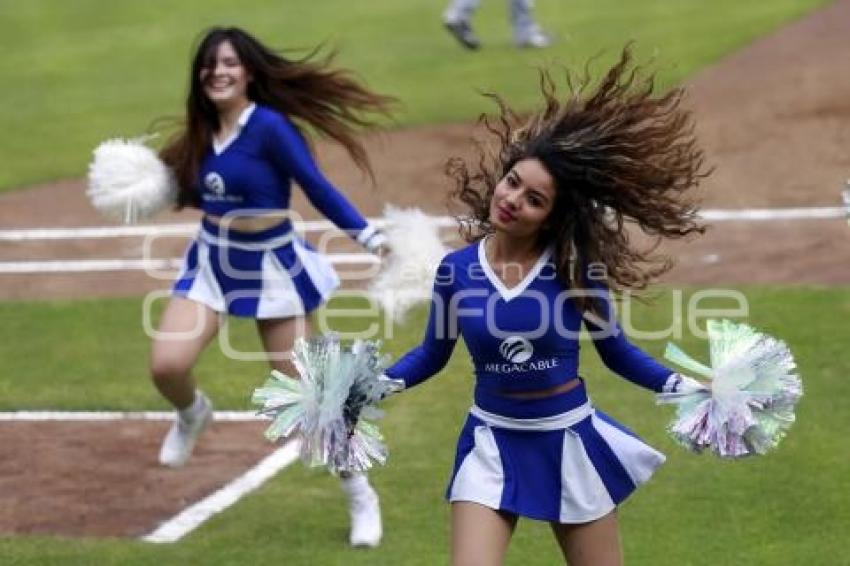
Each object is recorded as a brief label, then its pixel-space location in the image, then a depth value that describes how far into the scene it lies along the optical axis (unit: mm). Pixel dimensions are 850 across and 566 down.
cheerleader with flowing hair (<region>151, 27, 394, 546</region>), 15461
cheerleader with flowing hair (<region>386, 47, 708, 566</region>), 11195
